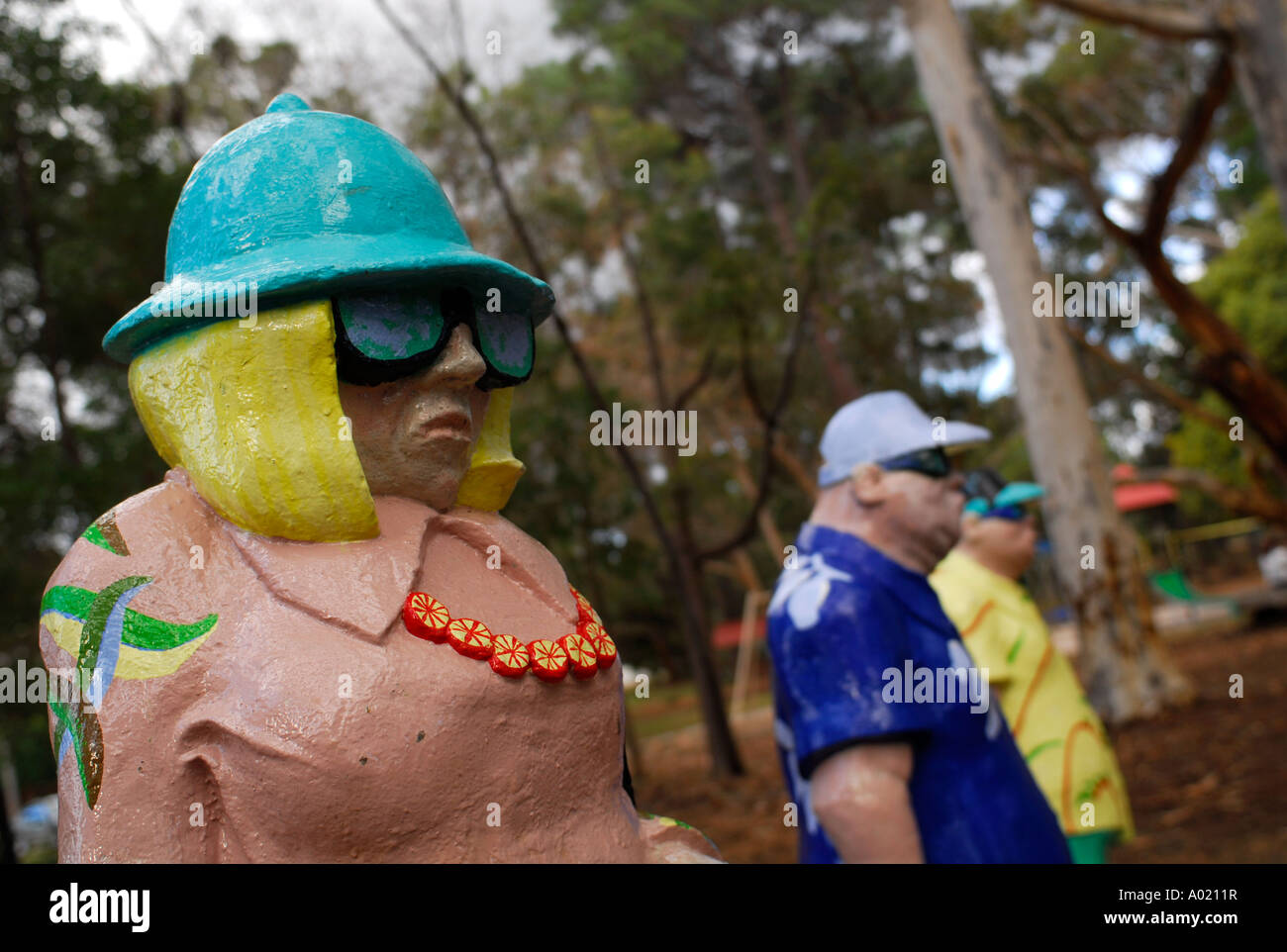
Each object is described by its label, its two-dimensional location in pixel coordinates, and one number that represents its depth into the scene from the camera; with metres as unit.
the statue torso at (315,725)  1.55
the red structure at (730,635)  20.25
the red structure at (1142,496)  17.66
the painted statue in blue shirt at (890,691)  2.50
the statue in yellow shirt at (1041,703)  3.45
